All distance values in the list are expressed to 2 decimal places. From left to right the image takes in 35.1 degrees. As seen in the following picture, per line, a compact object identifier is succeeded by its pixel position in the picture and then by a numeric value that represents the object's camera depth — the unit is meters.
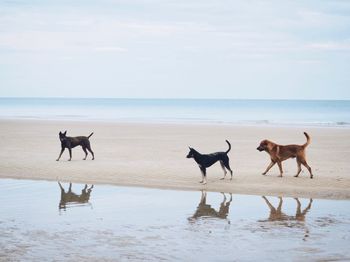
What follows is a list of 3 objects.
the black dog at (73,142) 19.19
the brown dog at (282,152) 15.55
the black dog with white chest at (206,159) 14.99
